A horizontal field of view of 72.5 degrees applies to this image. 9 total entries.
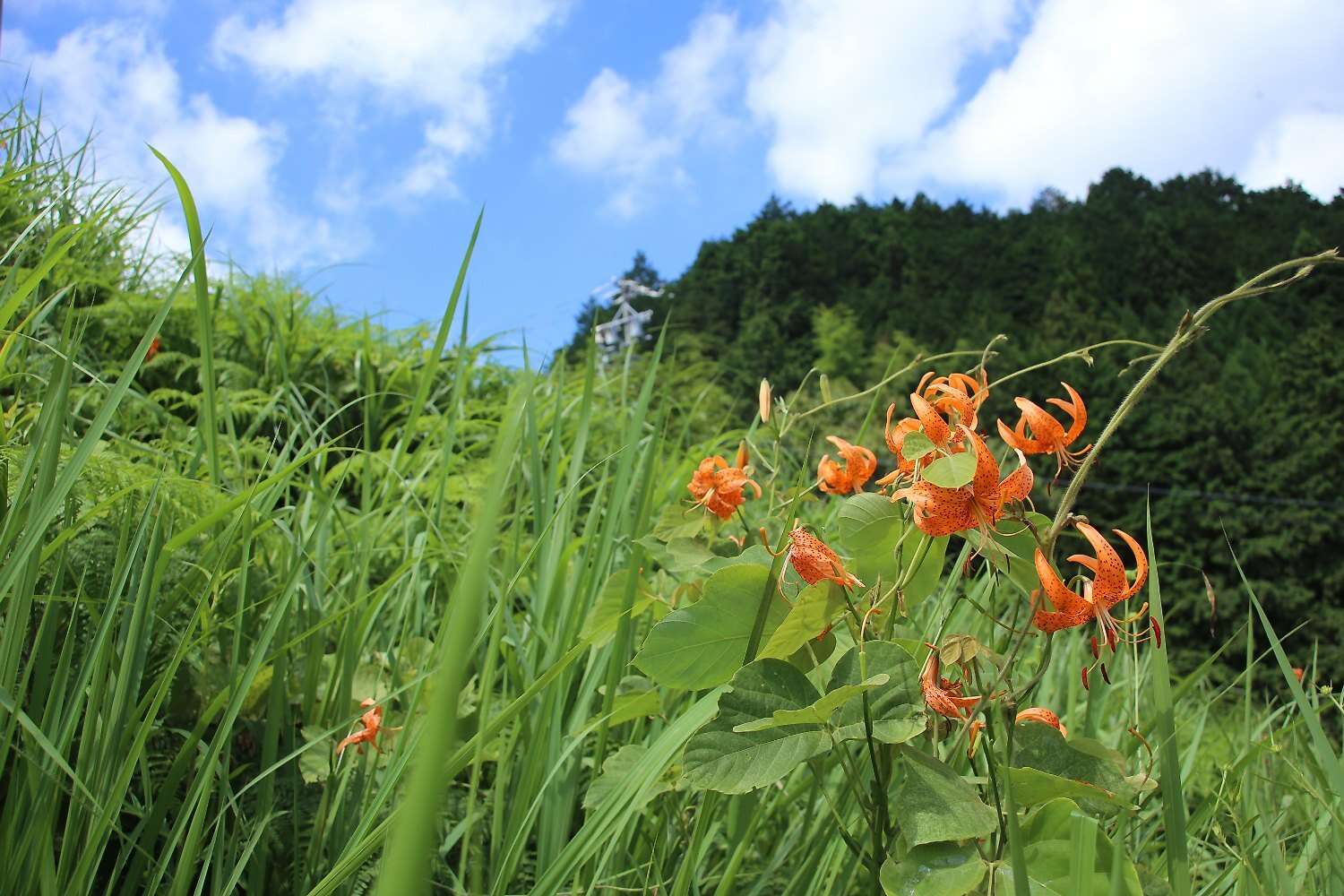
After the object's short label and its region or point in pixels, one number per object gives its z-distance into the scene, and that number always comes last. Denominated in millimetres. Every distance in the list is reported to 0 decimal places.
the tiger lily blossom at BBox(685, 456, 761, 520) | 942
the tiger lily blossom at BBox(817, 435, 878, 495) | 902
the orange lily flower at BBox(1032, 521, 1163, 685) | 583
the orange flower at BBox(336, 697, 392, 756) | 915
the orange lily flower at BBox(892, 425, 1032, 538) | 610
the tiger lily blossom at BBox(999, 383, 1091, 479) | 673
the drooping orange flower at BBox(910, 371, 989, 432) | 669
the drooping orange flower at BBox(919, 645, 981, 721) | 609
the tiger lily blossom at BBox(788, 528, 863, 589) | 649
